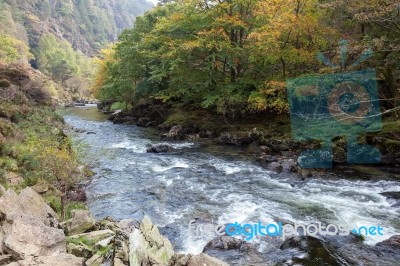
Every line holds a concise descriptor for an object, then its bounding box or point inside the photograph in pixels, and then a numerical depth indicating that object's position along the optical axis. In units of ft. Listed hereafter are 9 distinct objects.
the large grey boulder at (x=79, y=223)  28.89
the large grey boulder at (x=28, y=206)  26.32
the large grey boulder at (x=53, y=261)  19.80
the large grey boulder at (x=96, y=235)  26.71
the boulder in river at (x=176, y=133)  89.10
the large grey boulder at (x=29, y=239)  20.96
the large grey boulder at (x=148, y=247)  22.75
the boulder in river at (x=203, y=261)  22.63
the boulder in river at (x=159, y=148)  72.64
